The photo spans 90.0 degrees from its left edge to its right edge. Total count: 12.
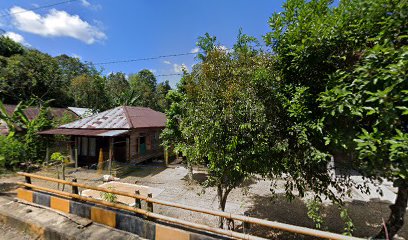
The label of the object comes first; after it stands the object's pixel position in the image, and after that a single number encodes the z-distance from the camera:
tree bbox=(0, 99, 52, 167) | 14.15
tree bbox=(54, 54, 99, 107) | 31.25
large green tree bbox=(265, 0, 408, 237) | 2.48
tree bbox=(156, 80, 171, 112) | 35.82
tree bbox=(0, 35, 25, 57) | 29.14
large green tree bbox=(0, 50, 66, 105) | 23.00
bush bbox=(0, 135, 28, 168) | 7.07
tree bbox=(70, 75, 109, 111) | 23.98
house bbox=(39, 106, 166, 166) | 14.43
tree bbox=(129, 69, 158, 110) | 32.59
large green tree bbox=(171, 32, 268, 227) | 4.29
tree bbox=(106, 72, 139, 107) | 25.25
